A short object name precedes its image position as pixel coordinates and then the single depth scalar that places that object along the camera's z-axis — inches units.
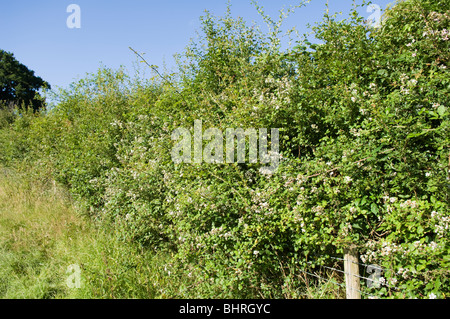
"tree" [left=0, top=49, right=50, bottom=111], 1105.4
